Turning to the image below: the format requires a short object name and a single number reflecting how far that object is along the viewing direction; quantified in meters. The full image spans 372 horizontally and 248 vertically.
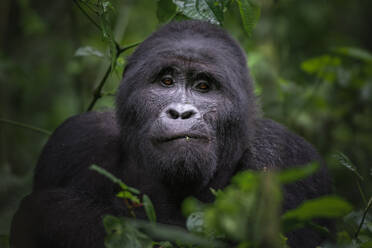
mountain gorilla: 6.87
